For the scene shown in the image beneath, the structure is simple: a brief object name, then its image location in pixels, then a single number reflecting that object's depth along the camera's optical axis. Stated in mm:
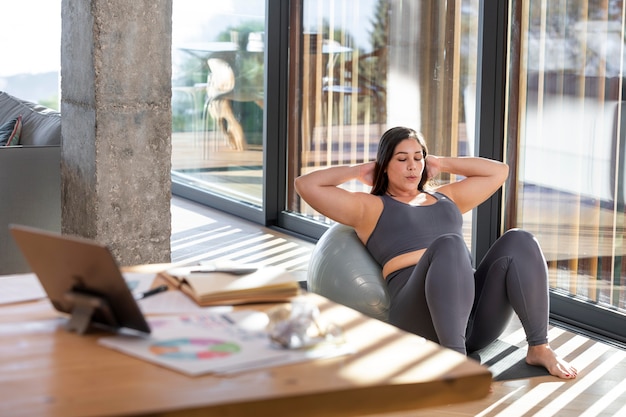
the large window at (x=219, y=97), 6906
